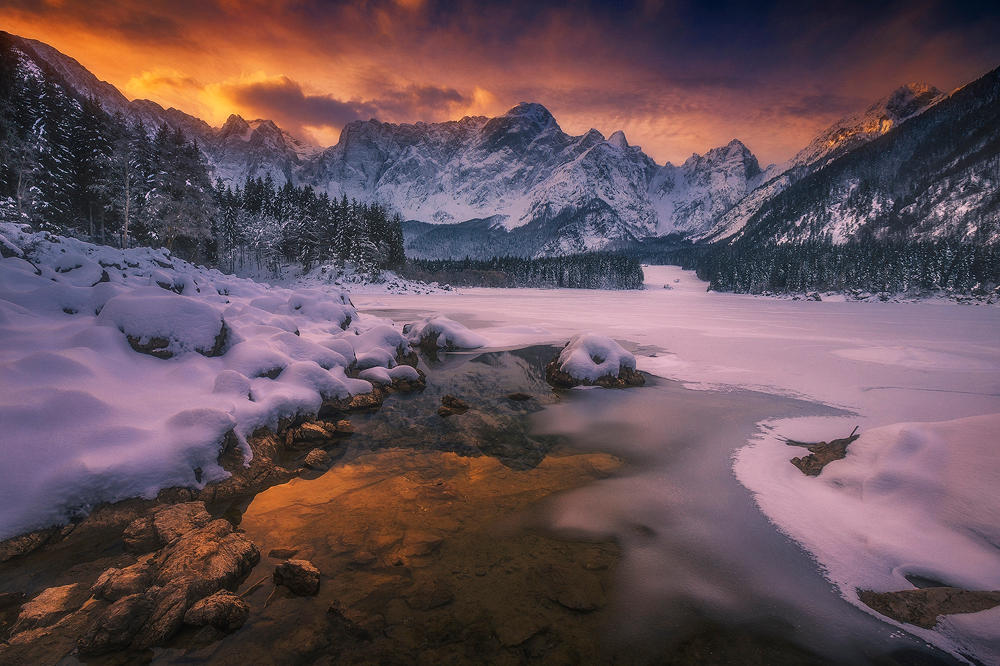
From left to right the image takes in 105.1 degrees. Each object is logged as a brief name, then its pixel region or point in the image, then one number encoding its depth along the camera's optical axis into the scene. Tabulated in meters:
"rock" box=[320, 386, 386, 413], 10.18
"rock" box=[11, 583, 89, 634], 3.79
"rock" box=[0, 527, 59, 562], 4.51
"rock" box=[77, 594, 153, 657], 3.46
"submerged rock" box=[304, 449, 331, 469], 7.41
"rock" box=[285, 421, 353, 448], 8.23
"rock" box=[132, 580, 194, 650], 3.58
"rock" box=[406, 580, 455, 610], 4.24
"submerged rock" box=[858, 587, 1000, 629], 3.85
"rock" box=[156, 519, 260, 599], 4.16
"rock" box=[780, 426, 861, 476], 6.95
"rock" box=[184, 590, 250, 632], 3.79
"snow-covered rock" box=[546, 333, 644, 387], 13.70
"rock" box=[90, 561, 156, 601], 4.07
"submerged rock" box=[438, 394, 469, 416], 10.74
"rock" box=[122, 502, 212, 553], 4.88
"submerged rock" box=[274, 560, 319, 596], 4.33
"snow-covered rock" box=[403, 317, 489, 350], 20.39
